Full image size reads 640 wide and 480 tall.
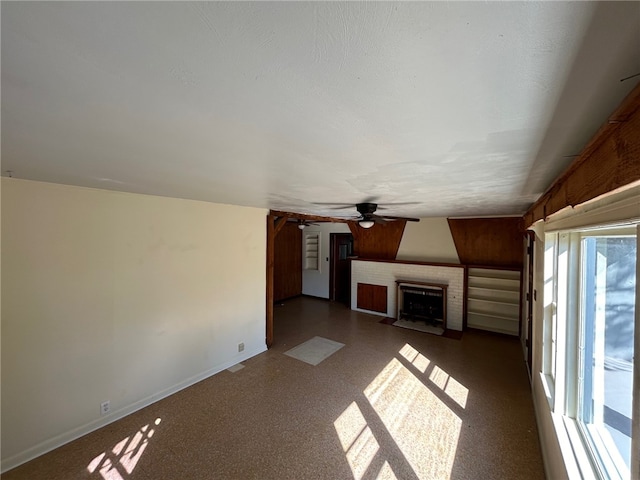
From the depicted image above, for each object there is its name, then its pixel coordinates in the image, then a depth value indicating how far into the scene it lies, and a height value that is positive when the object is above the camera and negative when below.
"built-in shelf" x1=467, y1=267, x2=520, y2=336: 4.85 -1.14
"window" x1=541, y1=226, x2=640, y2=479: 1.28 -0.61
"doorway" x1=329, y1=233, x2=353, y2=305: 7.47 -0.88
